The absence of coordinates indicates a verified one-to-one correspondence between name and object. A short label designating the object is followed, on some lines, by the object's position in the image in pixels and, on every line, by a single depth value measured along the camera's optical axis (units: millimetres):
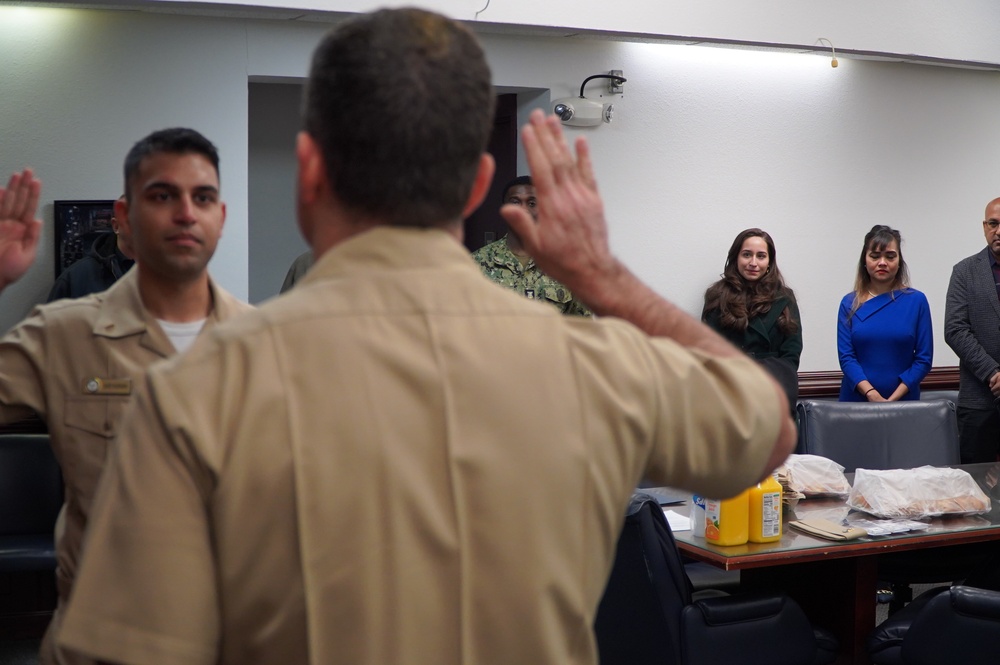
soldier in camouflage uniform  4645
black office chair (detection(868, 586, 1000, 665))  2850
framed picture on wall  4766
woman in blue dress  5320
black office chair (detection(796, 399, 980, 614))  4270
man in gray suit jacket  5410
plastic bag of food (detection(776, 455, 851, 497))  3510
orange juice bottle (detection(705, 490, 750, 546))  2930
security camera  5574
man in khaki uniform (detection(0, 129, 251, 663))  1900
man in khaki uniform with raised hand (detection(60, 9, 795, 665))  933
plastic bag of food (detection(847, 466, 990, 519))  3264
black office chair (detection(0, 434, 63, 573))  4145
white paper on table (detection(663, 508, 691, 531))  3133
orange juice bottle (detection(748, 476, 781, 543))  2934
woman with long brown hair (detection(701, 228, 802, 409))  5113
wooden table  2900
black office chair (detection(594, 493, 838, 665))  2771
